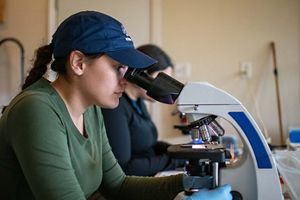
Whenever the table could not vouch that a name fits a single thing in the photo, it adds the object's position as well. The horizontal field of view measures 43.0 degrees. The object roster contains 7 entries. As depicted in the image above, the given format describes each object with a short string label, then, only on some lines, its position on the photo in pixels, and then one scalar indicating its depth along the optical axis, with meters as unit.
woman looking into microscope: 0.93
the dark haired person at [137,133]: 1.73
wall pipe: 3.17
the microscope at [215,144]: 0.92
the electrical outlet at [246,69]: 3.02
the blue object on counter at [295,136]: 1.56
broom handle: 2.98
